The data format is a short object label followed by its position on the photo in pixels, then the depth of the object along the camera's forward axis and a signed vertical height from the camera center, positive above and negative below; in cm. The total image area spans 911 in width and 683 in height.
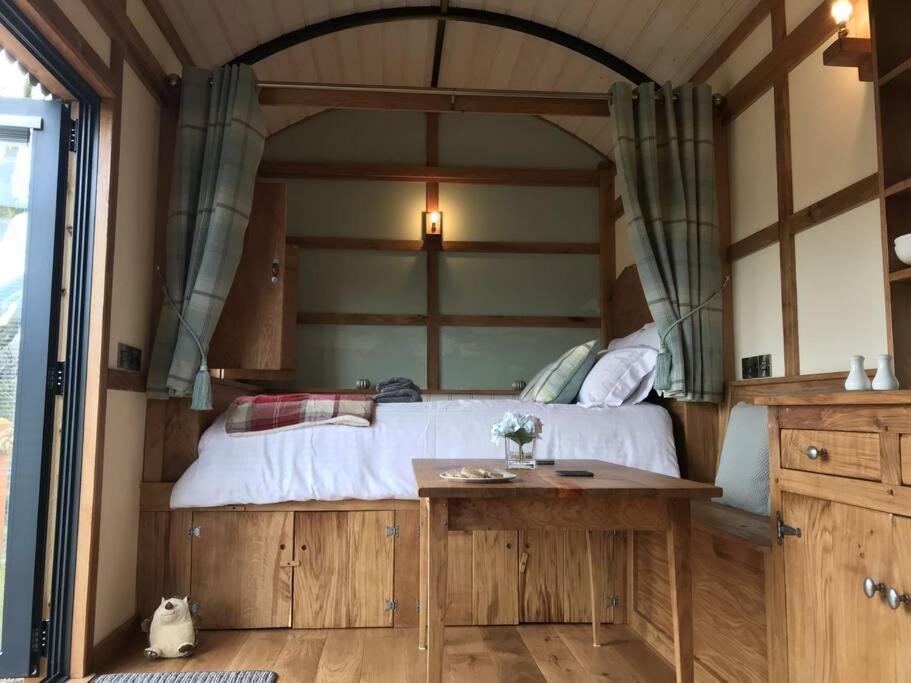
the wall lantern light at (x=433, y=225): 464 +116
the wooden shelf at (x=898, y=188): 186 +58
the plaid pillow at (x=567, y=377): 336 +10
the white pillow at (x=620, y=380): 321 +8
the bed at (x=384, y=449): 286 -23
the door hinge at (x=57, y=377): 231 +6
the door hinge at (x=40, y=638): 223 -79
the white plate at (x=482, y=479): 185 -22
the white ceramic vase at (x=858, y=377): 171 +5
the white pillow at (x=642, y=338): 342 +31
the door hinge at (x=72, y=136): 241 +90
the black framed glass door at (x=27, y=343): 222 +17
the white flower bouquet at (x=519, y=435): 232 -13
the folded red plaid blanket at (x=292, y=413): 296 -7
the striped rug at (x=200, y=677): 230 -95
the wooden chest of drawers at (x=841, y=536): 137 -31
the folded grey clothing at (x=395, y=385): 345 +6
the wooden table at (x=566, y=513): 175 -30
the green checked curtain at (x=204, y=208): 284 +79
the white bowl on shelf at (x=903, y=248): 183 +40
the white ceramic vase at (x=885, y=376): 164 +5
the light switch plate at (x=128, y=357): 263 +15
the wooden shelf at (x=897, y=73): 189 +91
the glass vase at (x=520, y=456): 237 -20
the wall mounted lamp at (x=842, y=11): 216 +121
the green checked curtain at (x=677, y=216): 304 +82
